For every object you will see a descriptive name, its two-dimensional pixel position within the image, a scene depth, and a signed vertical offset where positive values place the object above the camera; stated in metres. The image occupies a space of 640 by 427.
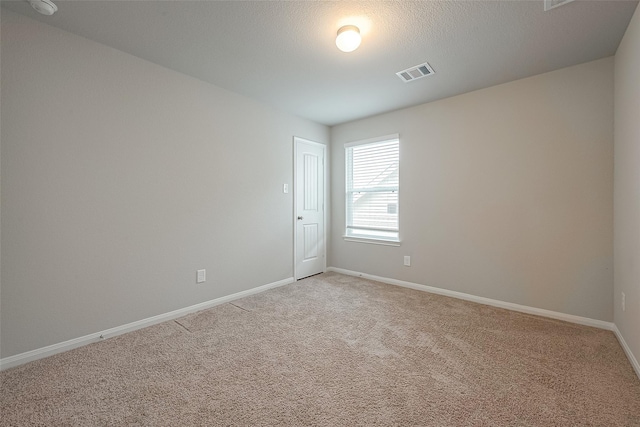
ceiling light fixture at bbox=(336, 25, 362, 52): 2.09 +1.34
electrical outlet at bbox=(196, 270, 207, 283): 3.08 -0.70
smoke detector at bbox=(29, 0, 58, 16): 1.86 +1.41
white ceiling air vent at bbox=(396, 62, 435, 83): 2.74 +1.45
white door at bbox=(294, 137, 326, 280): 4.25 +0.08
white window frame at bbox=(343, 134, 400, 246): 4.04 -0.20
